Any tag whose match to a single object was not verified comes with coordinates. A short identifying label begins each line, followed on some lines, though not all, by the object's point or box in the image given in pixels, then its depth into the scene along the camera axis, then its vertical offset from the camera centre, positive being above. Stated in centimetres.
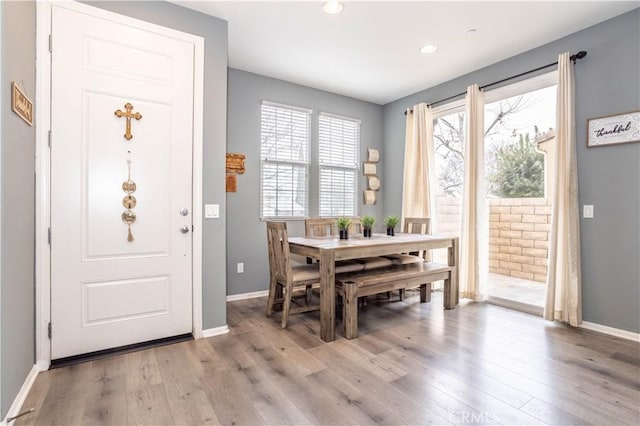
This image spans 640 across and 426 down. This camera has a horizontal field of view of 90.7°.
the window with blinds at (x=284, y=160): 407 +71
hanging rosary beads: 239 +8
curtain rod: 292 +151
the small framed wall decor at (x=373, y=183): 499 +49
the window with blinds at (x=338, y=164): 455 +75
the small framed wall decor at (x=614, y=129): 266 +75
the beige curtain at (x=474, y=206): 371 +10
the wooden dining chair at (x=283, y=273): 283 -56
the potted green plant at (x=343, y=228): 327 -14
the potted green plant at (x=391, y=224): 366 -11
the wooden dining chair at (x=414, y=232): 375 -22
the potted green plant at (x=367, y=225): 347 -12
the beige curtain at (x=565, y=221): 293 -6
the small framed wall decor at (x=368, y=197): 493 +27
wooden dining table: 263 -33
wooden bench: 269 -65
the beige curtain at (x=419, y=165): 437 +69
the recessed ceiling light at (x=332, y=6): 257 +172
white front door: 219 +22
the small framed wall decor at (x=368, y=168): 494 +72
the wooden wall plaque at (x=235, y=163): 373 +61
